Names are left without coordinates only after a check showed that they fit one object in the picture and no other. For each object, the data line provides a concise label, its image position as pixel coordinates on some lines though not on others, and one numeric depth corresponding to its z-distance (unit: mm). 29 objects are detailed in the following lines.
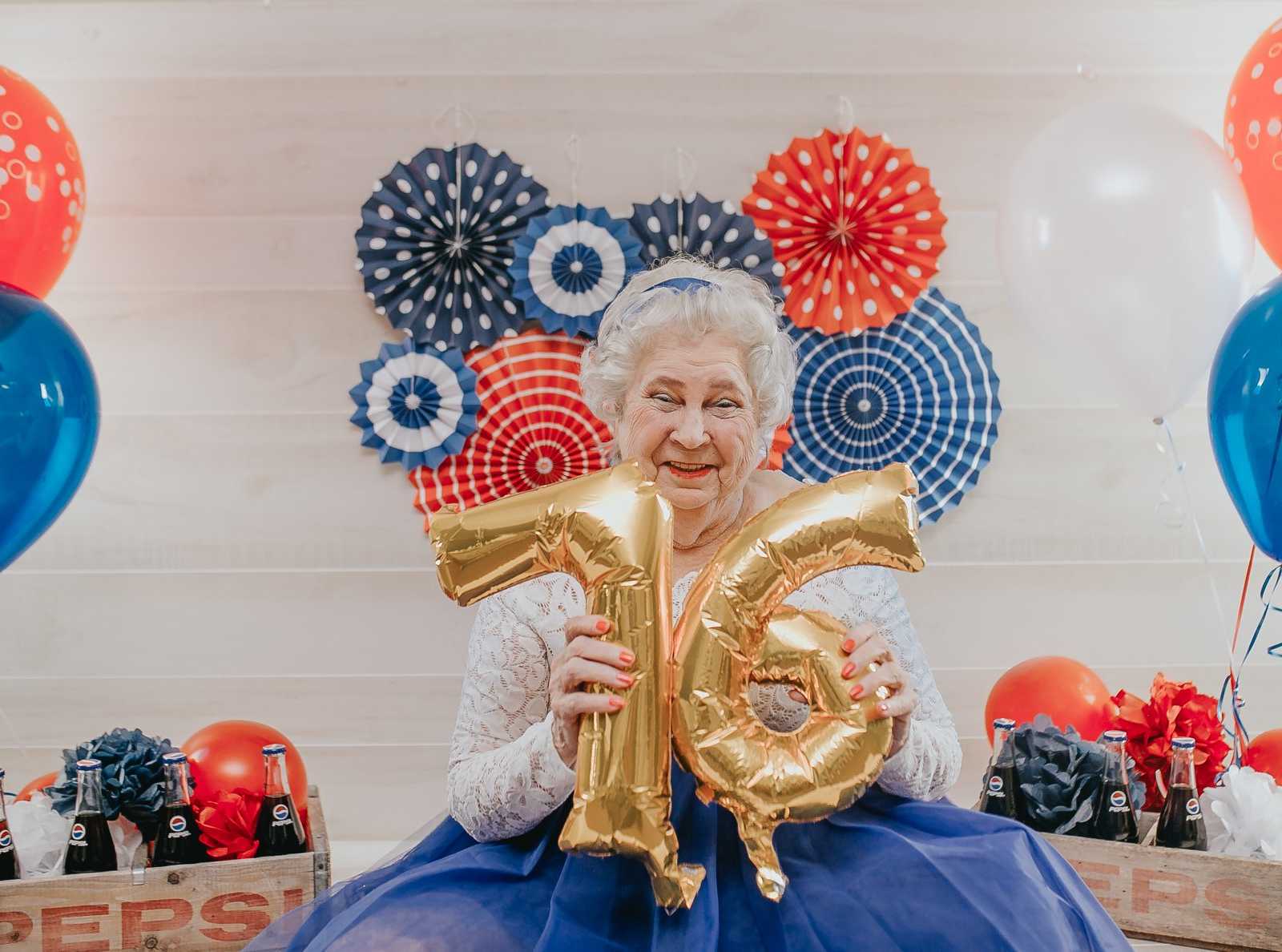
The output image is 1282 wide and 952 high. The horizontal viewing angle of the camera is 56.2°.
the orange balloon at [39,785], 1891
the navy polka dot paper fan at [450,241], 2184
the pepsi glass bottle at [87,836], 1650
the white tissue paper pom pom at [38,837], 1688
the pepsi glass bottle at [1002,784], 1750
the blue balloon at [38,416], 1608
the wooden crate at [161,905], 1616
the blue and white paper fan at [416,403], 2184
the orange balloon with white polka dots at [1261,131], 1770
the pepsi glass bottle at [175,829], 1677
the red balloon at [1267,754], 1898
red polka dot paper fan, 2207
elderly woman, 1075
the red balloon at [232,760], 1793
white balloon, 1812
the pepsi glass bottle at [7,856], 1635
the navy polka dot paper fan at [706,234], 2186
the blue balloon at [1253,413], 1665
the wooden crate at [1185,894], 1640
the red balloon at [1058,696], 1919
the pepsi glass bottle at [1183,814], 1678
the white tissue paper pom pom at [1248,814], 1661
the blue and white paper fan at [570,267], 2158
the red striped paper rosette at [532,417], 2199
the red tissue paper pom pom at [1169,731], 1838
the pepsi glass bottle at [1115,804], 1714
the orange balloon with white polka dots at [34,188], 1680
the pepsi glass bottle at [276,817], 1698
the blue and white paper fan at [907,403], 2219
